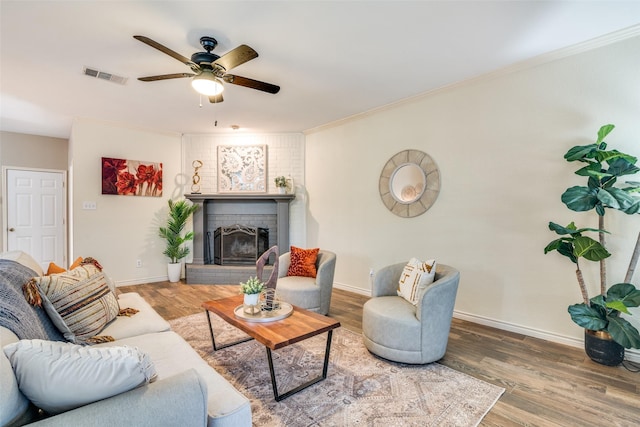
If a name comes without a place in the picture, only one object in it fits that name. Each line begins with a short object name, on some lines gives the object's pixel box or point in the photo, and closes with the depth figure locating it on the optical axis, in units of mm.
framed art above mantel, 5566
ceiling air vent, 3188
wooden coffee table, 1961
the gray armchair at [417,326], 2371
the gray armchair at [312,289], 3324
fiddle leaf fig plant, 2246
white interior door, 5488
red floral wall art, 4910
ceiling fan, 2369
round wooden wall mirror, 3760
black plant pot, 2406
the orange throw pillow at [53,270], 2289
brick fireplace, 5184
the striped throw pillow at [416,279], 2637
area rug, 1824
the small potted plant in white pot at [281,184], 5375
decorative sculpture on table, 2461
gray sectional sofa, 930
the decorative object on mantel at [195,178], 5547
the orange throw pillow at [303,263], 3697
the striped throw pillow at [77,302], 1747
